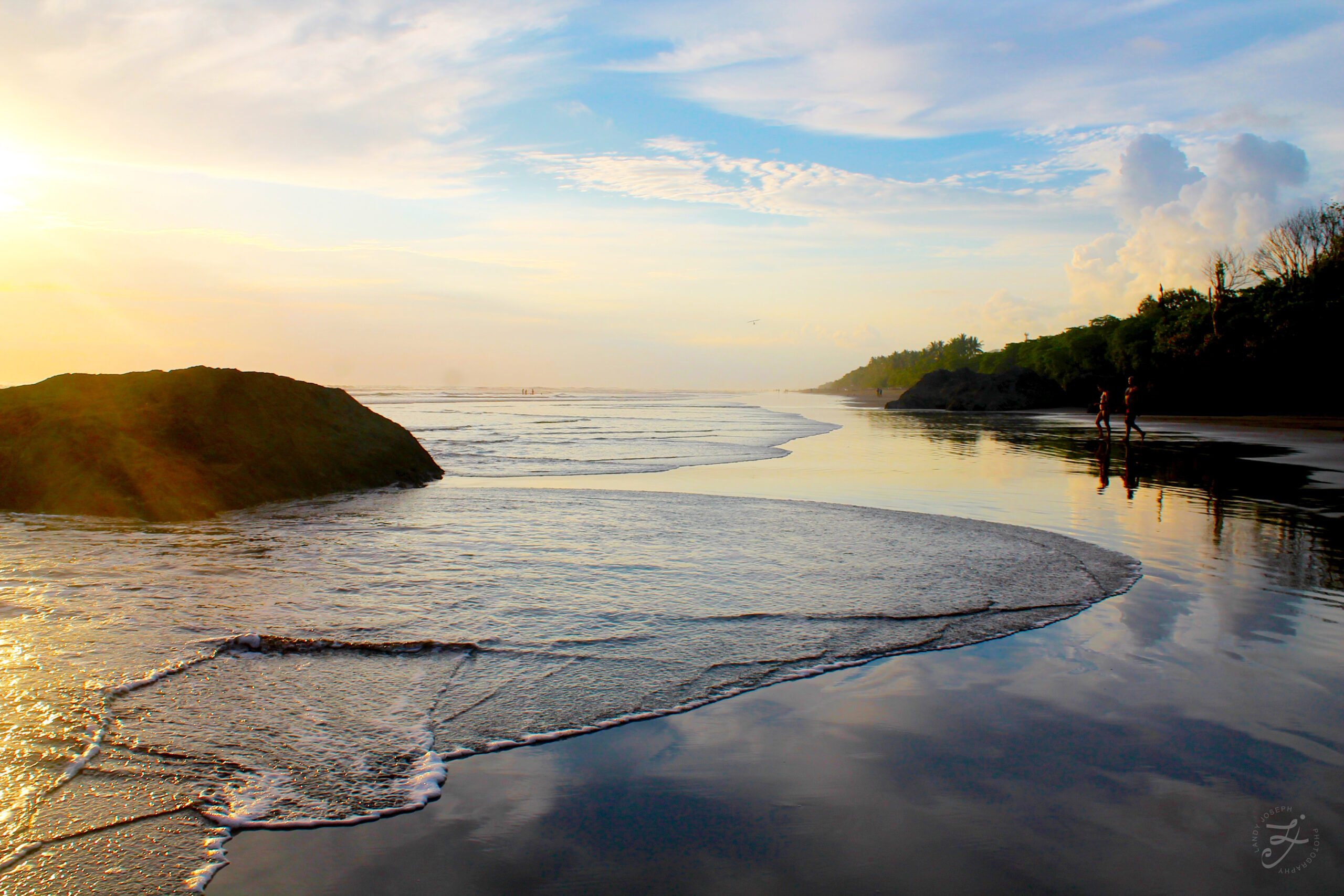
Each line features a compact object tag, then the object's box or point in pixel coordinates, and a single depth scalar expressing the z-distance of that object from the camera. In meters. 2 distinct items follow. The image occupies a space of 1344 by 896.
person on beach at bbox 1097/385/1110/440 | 25.09
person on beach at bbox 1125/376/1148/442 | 23.86
